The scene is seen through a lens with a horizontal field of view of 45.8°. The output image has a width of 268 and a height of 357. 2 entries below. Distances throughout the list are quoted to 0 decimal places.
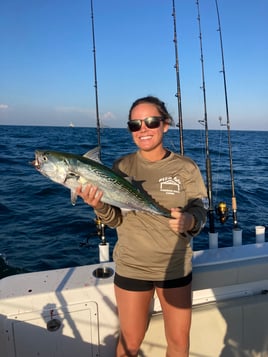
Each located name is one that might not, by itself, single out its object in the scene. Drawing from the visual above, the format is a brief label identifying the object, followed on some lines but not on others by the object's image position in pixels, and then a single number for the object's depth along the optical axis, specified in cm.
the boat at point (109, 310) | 236
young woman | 215
